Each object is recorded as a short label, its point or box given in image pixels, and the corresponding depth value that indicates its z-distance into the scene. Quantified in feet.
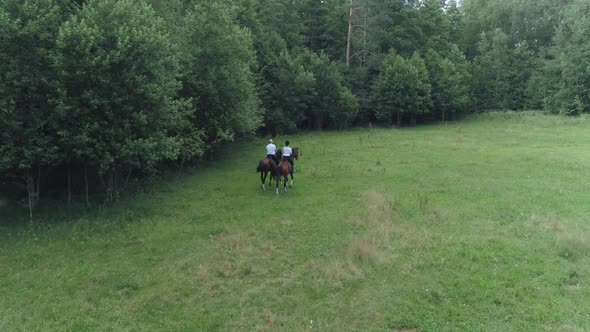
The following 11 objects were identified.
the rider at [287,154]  69.31
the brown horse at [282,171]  64.75
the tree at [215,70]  84.17
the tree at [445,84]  177.58
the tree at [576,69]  172.04
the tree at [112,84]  49.57
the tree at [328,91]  160.04
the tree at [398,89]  167.63
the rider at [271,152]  70.97
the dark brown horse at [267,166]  67.15
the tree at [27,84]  47.34
